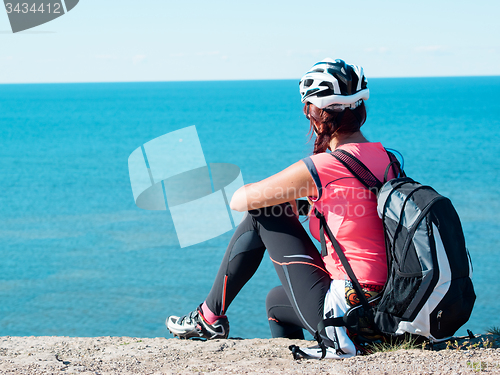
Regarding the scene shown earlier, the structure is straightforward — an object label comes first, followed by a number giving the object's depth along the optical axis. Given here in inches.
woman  105.2
